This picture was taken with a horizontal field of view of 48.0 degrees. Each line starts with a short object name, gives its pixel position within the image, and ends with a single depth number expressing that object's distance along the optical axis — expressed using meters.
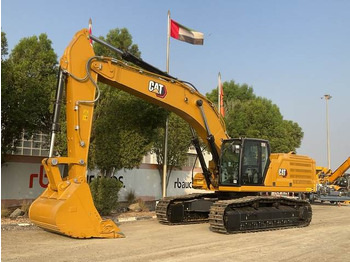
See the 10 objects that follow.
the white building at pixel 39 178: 14.88
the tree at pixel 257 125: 26.12
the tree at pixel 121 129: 13.99
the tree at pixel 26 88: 13.20
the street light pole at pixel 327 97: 39.84
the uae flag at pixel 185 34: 17.62
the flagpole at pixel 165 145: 15.83
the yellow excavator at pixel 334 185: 23.62
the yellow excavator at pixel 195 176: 8.63
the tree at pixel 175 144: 18.92
